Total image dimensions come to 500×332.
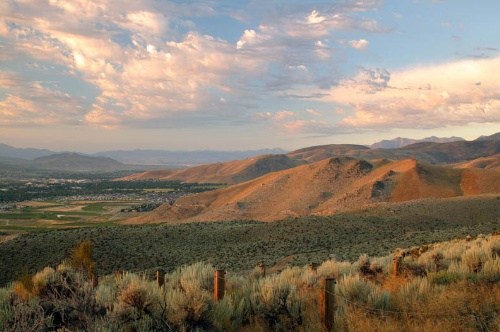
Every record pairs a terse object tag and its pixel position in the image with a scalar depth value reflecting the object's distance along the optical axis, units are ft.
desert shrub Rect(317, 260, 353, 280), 40.77
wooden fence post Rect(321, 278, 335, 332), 26.11
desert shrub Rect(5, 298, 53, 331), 19.16
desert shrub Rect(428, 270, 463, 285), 35.89
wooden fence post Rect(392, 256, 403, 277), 42.09
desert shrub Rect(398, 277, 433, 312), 29.00
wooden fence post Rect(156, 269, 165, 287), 33.45
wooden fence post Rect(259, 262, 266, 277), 49.21
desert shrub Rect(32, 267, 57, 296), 34.30
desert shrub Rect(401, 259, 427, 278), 42.29
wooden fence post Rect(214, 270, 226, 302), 29.53
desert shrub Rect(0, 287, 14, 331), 25.06
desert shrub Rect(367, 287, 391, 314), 28.89
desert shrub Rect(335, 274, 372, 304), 30.14
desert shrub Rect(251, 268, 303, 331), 28.19
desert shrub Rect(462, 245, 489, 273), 40.78
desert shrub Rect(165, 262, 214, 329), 24.61
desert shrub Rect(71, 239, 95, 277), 73.89
